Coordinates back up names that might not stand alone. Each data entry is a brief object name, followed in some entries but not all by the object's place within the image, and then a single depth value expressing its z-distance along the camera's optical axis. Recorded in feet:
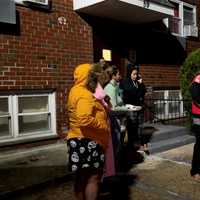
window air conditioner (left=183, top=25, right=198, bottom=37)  28.59
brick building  16.78
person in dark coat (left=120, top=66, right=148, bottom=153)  15.71
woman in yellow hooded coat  8.43
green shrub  20.54
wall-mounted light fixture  22.46
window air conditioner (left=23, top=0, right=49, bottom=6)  17.56
